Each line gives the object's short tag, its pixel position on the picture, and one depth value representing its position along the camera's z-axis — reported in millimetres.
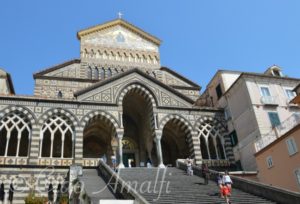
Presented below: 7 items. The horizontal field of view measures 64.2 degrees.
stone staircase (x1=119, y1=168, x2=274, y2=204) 10974
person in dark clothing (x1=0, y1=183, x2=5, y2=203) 14848
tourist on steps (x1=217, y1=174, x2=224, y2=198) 11195
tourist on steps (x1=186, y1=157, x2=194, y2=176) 15676
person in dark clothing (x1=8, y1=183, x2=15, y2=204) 15001
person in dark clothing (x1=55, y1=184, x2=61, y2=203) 15132
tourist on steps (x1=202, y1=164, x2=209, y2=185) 13680
